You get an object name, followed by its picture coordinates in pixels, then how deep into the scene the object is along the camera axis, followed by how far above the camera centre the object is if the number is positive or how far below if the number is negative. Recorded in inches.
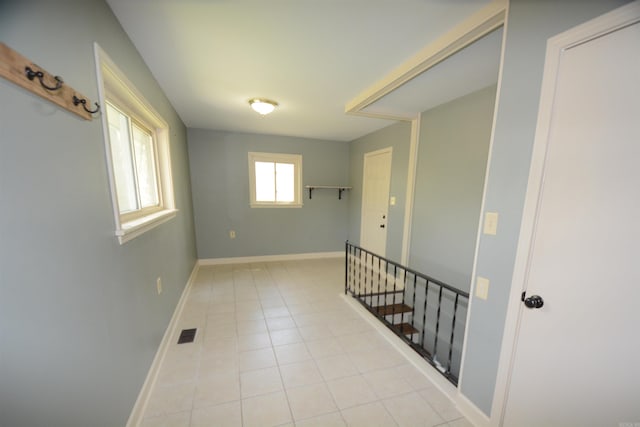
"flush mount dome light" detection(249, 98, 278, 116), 101.3 +36.1
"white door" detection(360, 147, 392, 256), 148.6 -9.1
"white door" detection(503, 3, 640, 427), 34.1 -8.4
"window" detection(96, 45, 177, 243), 50.8 +8.8
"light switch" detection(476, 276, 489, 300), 51.8 -22.9
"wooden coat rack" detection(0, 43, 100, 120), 25.5 +13.1
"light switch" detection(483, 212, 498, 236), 49.5 -7.5
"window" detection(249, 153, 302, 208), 170.7 +4.2
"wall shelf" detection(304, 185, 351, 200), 182.9 -1.4
